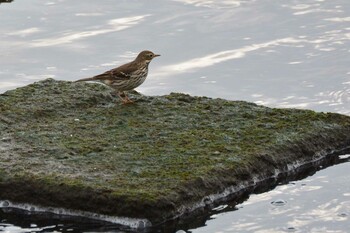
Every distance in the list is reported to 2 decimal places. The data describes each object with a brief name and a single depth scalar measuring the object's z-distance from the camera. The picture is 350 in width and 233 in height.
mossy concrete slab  18.53
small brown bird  24.08
